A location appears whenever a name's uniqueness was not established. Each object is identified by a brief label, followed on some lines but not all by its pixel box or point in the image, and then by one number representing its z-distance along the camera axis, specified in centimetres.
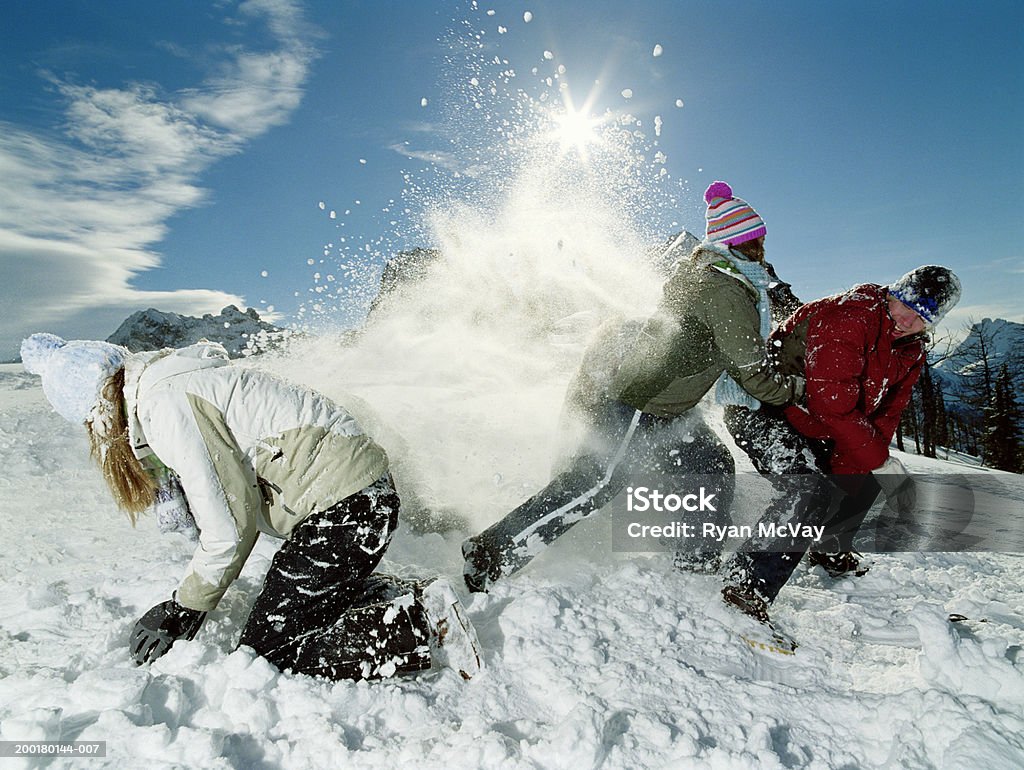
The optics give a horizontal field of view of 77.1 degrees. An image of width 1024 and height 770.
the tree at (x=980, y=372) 2912
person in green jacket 318
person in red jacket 312
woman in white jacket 226
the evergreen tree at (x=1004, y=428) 2750
